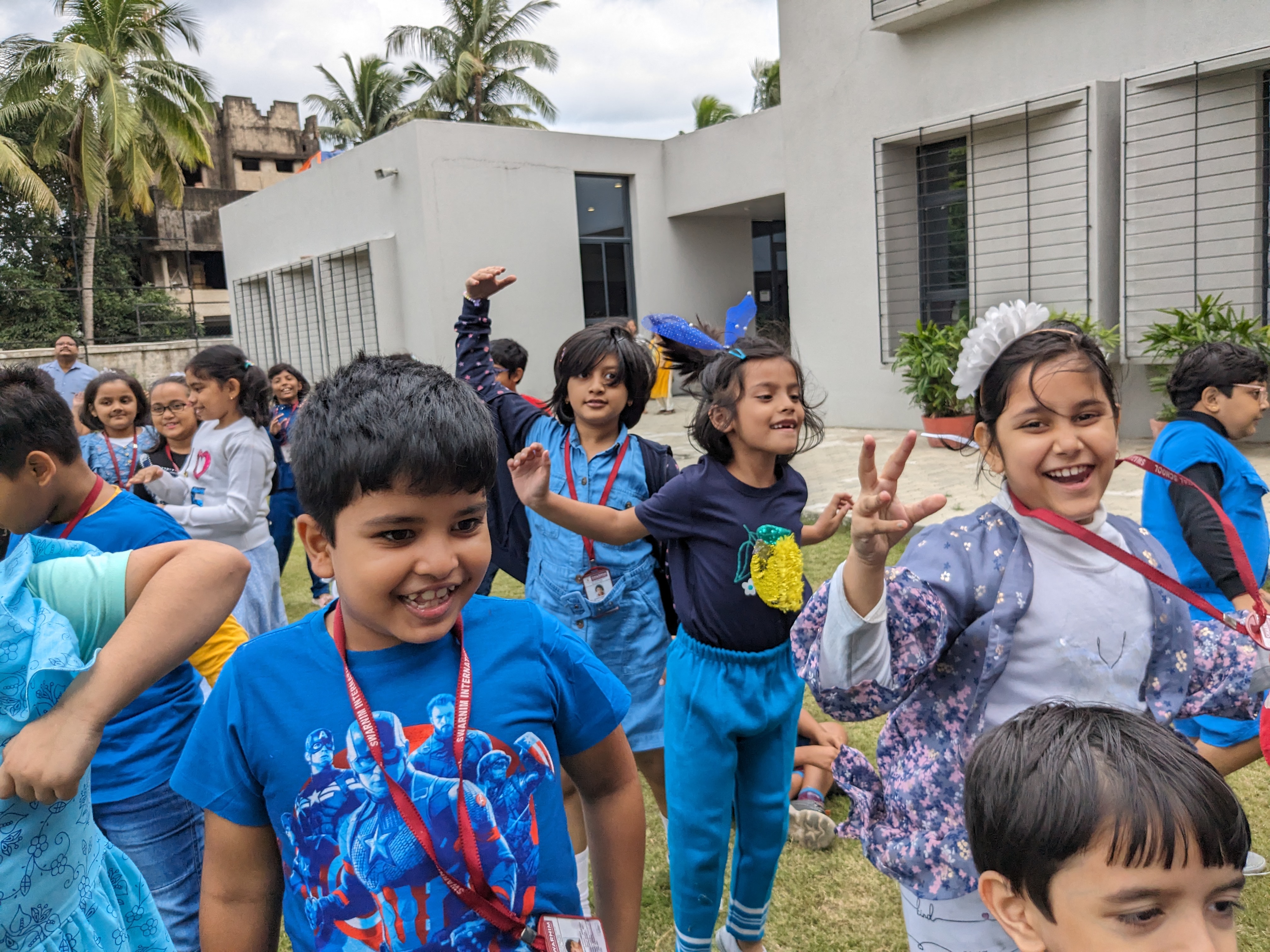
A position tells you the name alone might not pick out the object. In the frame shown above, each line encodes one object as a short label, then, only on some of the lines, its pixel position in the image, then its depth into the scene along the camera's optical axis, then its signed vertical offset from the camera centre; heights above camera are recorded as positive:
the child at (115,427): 4.47 -0.24
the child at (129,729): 1.79 -0.71
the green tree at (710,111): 21.64 +5.46
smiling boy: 1.15 -0.46
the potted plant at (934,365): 9.28 -0.34
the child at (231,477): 3.83 -0.44
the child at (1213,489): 2.65 -0.54
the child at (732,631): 2.26 -0.72
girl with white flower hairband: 1.52 -0.52
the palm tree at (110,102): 19.16 +5.93
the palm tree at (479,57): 23.23 +7.68
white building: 8.39 +1.73
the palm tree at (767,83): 20.91 +5.93
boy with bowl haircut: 0.99 -0.58
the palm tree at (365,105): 27.25 +7.82
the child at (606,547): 2.72 -0.58
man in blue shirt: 8.39 +0.11
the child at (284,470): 5.35 -0.58
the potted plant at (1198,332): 7.49 -0.16
